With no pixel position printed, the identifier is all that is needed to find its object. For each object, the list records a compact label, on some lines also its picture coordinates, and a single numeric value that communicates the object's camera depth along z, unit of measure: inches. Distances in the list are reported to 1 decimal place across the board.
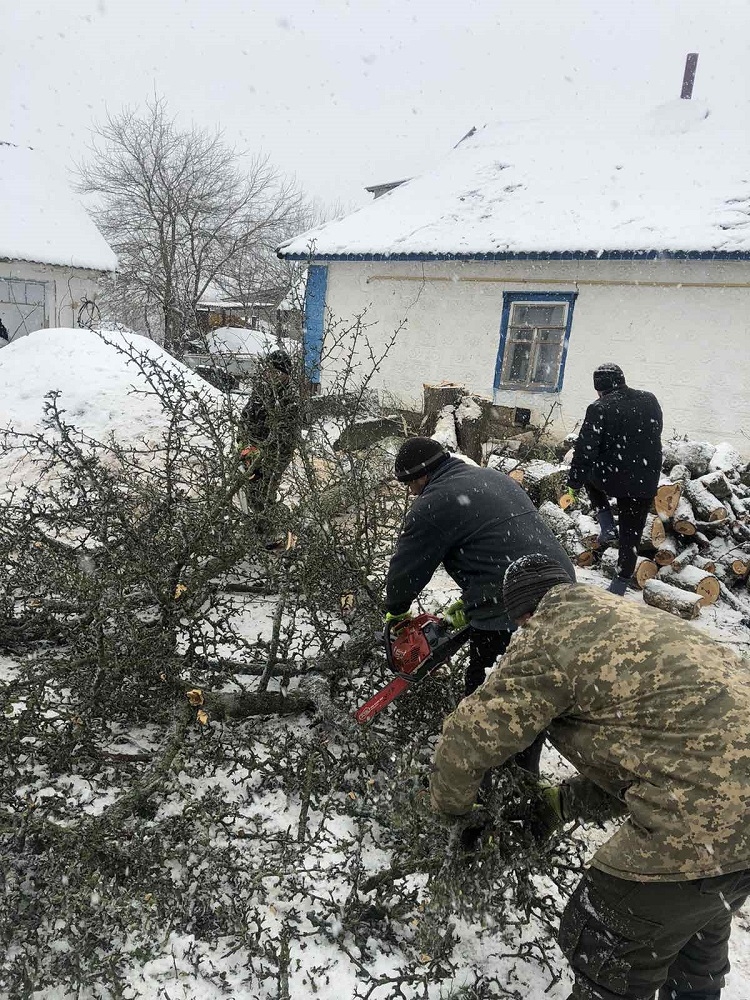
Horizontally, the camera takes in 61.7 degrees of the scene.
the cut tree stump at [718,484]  219.8
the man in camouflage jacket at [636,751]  57.7
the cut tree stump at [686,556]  200.1
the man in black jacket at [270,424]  143.0
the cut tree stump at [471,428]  276.7
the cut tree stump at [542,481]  241.8
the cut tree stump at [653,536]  208.4
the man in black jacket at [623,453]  176.9
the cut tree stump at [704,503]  210.5
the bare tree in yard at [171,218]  676.1
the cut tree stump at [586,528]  214.8
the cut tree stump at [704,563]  199.2
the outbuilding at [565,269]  328.5
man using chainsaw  99.9
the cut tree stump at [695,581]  191.3
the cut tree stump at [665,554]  203.0
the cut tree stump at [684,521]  208.2
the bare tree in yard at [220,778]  81.0
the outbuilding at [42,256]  559.5
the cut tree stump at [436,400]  285.6
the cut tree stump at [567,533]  212.8
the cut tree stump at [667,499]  212.2
